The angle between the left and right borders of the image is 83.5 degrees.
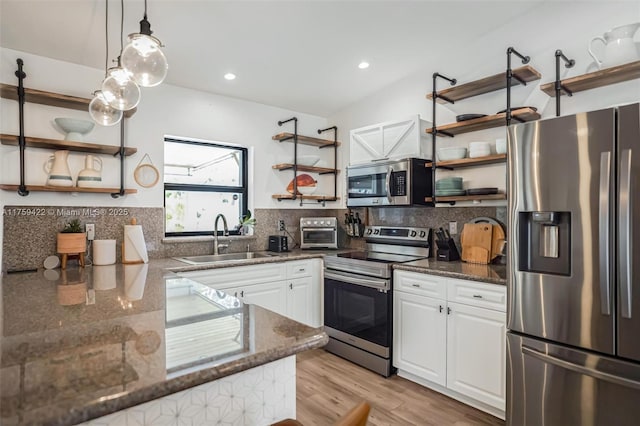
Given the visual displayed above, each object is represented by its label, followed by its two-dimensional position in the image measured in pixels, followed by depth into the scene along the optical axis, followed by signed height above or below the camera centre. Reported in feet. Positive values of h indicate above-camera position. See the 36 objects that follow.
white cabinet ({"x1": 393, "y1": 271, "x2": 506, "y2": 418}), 7.51 -2.87
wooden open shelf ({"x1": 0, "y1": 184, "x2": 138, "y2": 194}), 7.93 +0.58
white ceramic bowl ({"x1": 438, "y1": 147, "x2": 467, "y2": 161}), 9.83 +1.64
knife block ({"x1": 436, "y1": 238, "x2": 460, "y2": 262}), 9.84 -1.07
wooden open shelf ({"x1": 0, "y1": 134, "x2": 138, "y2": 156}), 8.01 +1.63
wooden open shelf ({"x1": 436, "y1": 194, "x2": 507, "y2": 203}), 8.89 +0.37
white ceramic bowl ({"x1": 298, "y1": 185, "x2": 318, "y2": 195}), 13.05 +0.86
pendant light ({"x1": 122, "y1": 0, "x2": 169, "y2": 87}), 4.83 +2.14
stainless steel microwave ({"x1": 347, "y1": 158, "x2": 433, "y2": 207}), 10.23 +0.88
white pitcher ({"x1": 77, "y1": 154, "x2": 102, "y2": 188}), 8.78 +0.99
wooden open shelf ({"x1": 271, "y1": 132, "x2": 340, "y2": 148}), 12.70 +2.70
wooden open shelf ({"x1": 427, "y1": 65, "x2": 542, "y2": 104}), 8.63 +3.33
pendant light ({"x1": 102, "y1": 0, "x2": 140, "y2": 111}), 5.80 +2.07
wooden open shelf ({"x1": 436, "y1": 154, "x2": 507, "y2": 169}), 8.96 +1.33
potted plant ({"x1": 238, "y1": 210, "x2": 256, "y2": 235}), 12.01 -0.37
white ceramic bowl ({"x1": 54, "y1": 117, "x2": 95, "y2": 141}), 8.52 +2.11
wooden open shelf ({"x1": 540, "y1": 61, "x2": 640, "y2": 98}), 6.98 +2.76
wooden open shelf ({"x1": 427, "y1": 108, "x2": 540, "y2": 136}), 8.57 +2.34
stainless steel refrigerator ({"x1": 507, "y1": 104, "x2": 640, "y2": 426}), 5.36 -0.96
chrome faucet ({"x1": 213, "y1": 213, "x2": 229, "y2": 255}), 11.16 -0.68
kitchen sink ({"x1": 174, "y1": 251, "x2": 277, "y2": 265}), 10.20 -1.35
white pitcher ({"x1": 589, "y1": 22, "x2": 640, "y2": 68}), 7.00 +3.26
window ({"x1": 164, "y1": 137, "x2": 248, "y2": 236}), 11.24 +0.93
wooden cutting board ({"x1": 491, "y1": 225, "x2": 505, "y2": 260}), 9.25 -0.73
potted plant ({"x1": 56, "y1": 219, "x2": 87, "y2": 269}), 8.32 -0.64
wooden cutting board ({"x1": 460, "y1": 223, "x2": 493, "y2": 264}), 9.32 -0.81
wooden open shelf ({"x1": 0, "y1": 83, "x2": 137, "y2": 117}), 7.99 +2.68
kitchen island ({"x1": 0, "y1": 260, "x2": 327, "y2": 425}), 2.48 -1.23
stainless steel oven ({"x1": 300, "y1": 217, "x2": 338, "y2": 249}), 12.81 -0.73
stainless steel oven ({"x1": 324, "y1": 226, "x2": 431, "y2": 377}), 9.46 -2.35
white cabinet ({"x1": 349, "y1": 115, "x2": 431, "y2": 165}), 10.46 +2.21
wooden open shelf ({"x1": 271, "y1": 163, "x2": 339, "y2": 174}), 12.72 +1.64
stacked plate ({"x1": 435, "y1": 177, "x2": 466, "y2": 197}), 9.75 +0.71
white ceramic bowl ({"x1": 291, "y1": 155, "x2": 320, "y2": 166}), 13.05 +1.93
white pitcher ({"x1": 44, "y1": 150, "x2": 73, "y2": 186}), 8.37 +1.05
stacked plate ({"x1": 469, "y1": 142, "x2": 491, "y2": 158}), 9.27 +1.63
